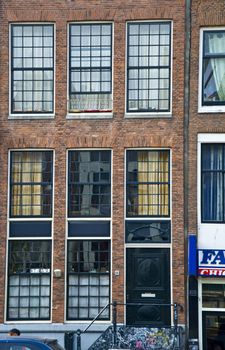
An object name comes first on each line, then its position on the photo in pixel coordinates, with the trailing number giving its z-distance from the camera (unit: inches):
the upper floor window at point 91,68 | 908.6
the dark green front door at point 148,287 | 870.4
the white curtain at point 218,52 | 899.4
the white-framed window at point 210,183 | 875.4
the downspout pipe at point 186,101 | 874.8
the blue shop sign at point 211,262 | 856.9
